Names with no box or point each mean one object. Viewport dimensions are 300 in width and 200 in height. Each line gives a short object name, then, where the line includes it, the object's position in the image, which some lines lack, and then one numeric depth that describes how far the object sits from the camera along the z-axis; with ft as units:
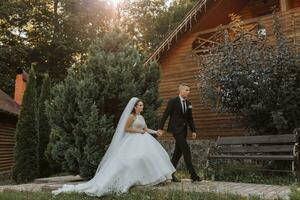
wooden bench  31.50
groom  29.60
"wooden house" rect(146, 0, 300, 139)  49.83
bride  25.99
